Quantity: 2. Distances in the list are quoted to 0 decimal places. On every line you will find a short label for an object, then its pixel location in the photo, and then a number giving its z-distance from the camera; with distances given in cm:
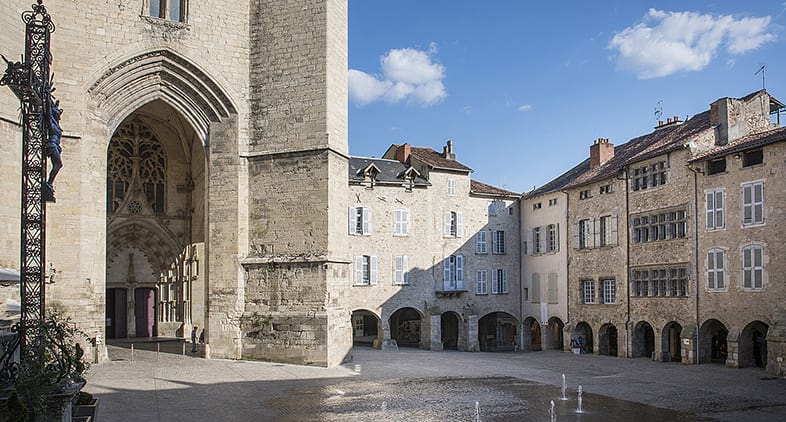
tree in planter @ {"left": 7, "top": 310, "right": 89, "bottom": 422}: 758
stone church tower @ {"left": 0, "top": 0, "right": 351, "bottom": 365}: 1856
